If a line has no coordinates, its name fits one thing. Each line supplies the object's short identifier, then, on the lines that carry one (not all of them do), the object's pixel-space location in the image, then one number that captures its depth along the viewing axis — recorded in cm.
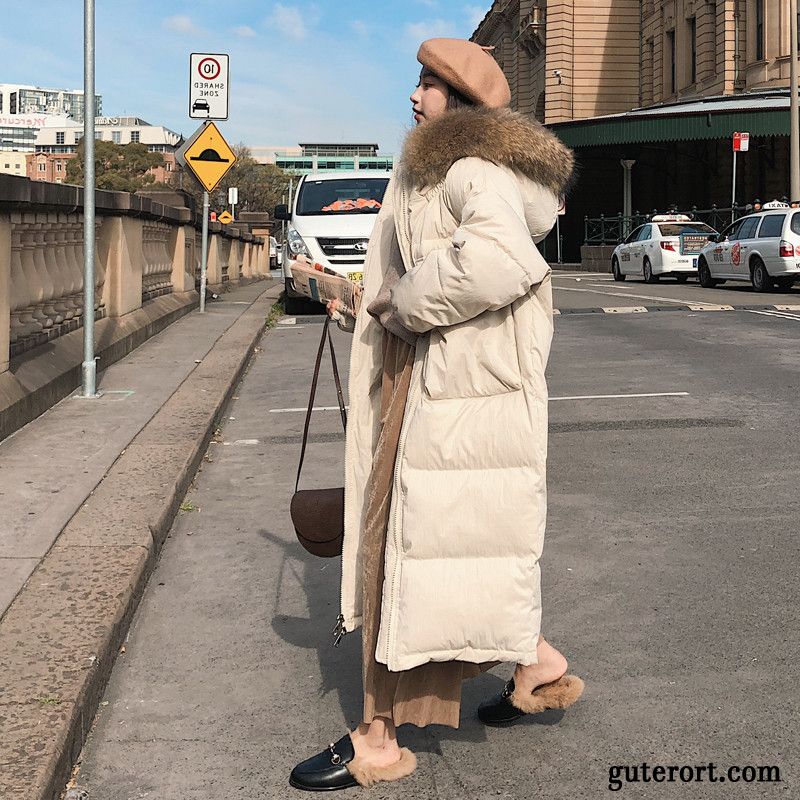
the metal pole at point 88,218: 884
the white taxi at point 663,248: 2838
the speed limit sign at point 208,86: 1683
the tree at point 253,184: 10194
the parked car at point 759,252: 2225
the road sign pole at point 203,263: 1697
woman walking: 295
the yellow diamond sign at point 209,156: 1748
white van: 1944
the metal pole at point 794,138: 3222
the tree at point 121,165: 9931
